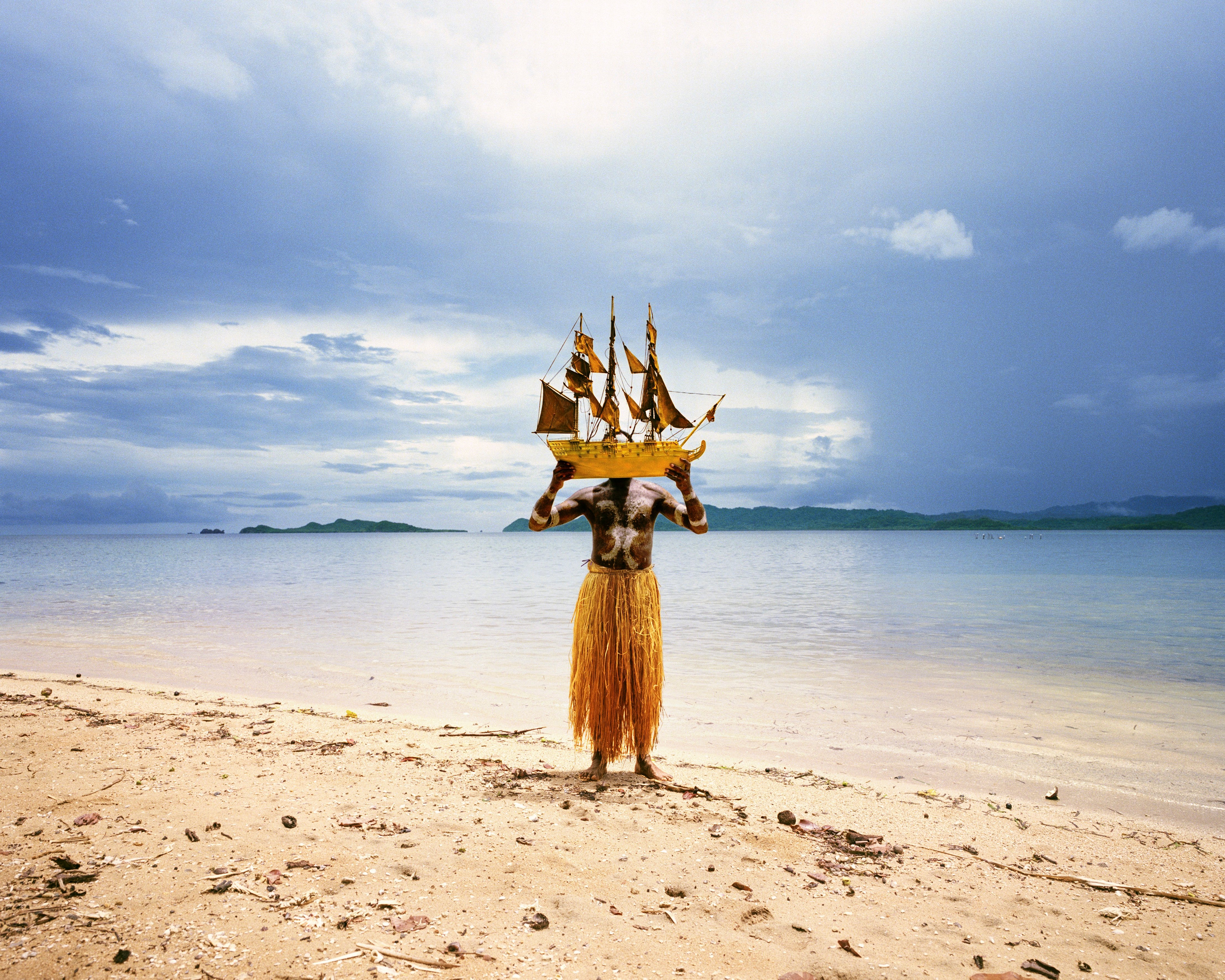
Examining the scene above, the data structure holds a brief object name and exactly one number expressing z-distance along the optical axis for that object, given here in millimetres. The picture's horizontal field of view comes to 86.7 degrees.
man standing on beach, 4859
